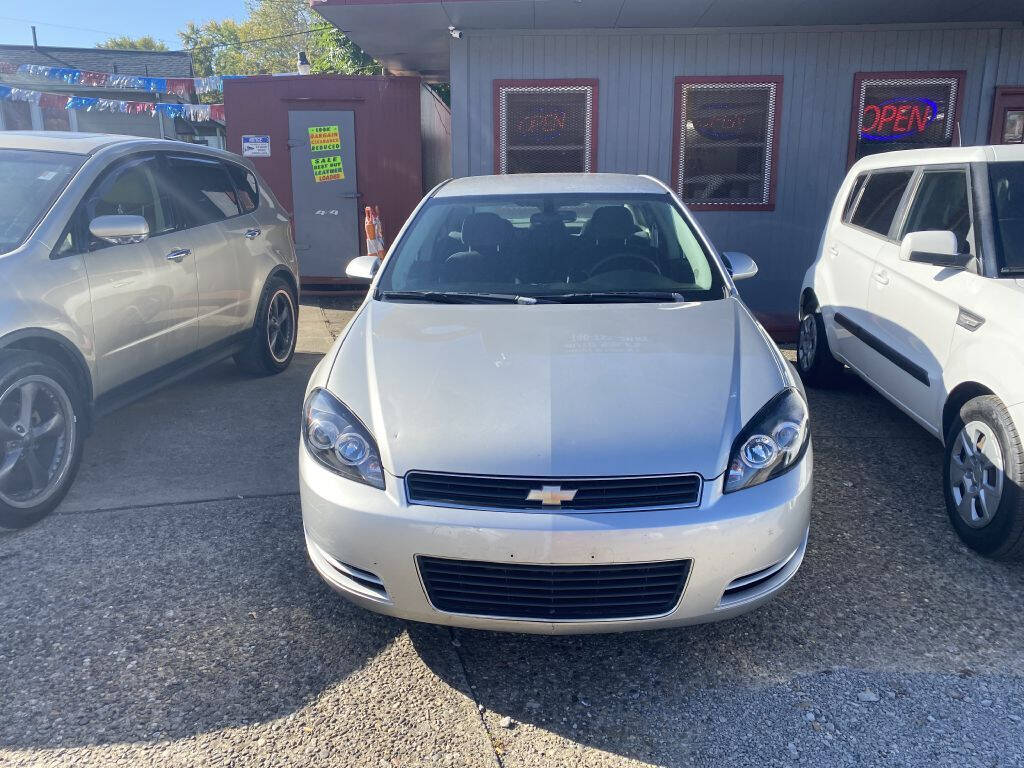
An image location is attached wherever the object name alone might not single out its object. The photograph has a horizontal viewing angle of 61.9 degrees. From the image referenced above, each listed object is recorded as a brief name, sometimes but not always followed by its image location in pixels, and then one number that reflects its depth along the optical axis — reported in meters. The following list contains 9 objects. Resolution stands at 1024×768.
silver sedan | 2.55
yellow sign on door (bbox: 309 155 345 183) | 10.10
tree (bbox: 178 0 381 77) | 58.62
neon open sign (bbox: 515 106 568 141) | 8.78
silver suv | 3.91
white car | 3.46
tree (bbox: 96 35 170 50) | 69.14
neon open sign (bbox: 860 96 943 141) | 8.55
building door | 10.02
